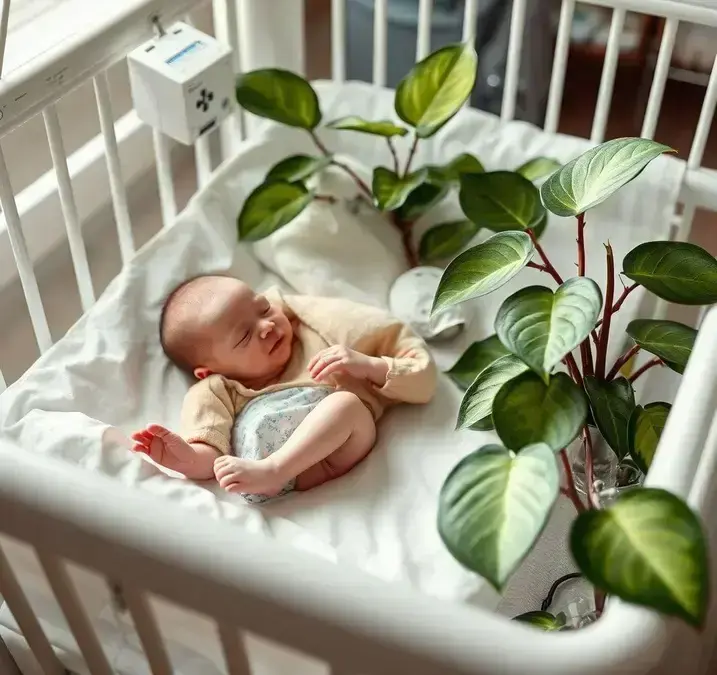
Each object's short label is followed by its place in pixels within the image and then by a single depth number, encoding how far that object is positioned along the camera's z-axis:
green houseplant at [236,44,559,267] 1.13
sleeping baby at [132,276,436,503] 0.95
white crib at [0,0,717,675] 0.48
